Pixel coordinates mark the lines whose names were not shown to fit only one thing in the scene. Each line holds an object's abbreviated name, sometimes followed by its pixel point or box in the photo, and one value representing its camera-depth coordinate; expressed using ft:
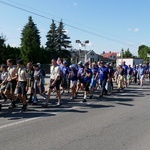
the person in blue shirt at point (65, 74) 50.67
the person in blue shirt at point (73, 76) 42.78
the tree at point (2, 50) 123.42
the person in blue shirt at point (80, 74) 44.01
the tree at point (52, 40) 262.26
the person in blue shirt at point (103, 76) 47.29
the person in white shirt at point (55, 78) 35.09
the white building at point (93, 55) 375.08
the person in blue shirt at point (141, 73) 73.47
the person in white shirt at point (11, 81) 33.32
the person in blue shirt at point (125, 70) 67.56
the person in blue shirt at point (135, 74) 82.43
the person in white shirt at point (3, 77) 34.20
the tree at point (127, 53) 321.48
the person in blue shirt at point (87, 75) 43.14
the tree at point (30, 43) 209.15
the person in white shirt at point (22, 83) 31.96
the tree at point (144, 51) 319.96
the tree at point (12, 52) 159.91
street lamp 95.10
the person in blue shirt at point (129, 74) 73.46
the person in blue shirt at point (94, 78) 53.35
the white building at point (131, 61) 161.44
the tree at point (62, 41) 266.98
